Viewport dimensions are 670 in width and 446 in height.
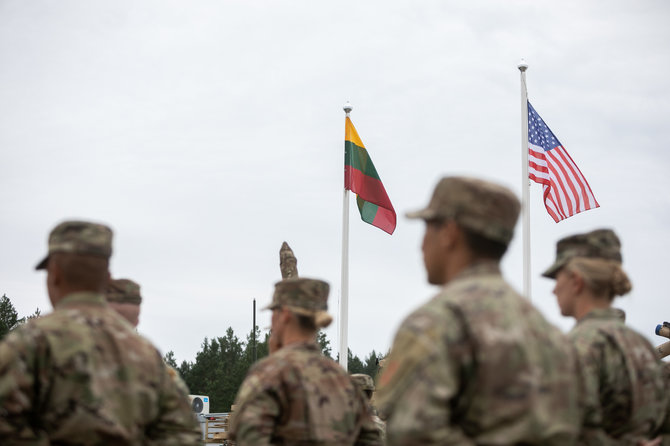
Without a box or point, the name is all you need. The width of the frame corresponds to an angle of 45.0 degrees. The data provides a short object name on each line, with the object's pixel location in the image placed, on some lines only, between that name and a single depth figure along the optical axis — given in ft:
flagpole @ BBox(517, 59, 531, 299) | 46.98
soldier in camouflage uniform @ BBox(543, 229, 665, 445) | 14.94
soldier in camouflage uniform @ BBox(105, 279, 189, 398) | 20.67
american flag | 48.26
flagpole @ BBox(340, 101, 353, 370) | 53.88
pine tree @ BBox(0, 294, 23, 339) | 236.63
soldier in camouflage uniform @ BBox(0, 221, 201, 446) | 11.81
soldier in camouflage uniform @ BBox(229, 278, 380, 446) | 16.87
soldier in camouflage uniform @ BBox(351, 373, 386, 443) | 32.14
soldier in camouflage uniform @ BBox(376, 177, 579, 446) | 9.45
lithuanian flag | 56.90
